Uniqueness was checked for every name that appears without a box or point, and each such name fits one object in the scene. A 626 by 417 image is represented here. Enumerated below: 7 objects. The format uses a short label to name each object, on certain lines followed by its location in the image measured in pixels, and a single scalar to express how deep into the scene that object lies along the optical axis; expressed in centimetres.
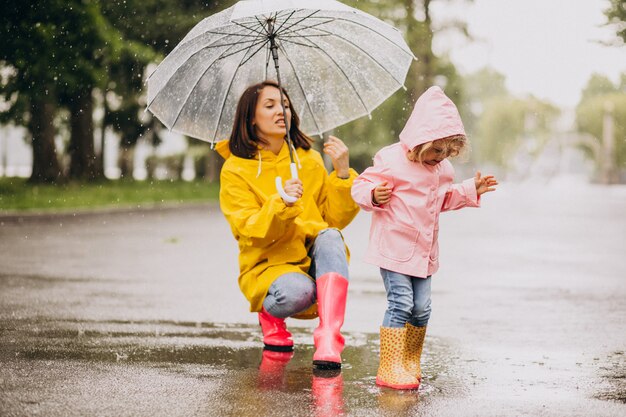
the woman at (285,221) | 559
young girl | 518
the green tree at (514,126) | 10319
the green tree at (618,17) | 1886
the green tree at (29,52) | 2041
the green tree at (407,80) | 4494
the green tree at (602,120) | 8794
